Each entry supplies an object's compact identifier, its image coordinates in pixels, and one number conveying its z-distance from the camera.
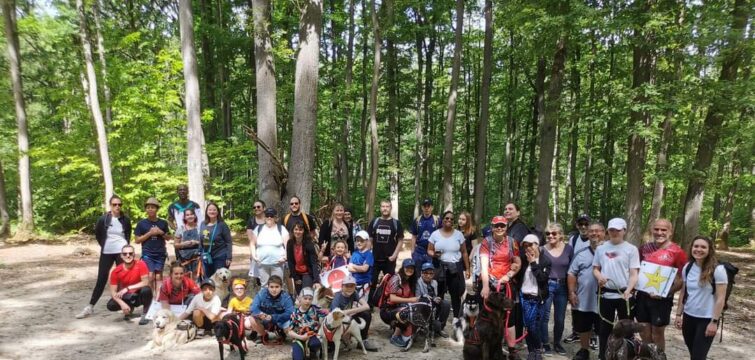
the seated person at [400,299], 5.42
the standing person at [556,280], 5.02
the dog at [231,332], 4.59
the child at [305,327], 4.70
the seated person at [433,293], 5.55
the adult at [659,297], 4.25
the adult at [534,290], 4.70
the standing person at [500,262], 4.81
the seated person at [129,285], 6.17
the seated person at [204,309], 5.43
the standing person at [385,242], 6.37
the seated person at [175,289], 5.79
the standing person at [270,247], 6.09
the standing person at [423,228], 6.77
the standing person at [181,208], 6.78
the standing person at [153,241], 6.41
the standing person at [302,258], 6.07
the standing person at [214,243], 6.46
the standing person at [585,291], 4.80
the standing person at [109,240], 6.42
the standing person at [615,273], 4.36
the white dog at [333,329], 4.72
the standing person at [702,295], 3.81
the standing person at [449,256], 5.84
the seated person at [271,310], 5.20
